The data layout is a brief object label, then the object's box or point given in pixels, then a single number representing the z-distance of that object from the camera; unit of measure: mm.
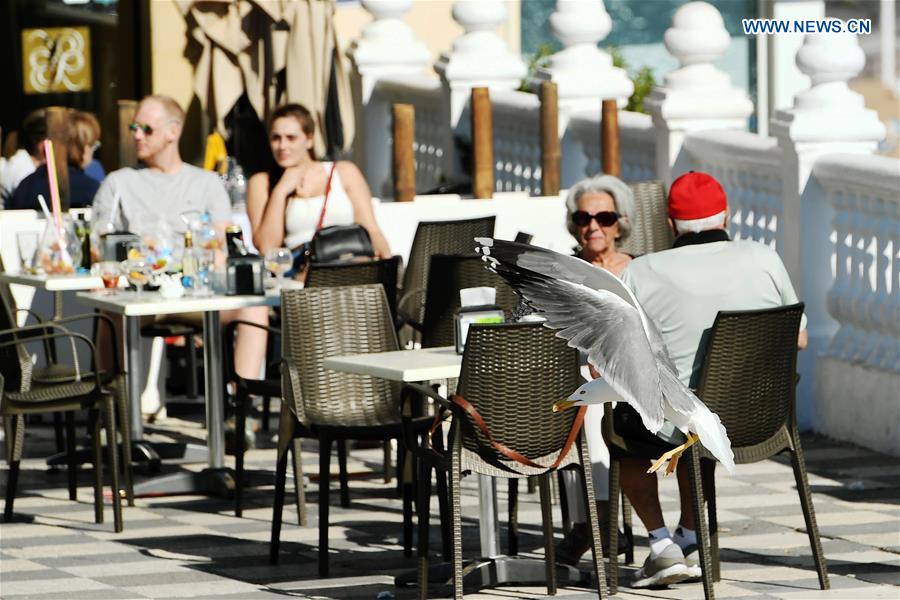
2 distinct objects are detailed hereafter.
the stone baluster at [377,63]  29406
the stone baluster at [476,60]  26625
